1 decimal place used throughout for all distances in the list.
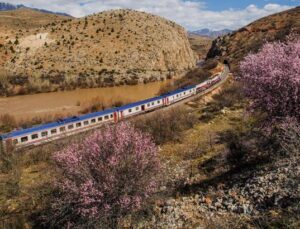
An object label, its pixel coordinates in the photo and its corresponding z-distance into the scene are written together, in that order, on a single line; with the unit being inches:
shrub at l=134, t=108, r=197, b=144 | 825.2
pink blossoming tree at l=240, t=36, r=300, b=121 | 465.3
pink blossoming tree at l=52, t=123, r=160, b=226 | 360.5
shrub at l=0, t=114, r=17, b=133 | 1249.5
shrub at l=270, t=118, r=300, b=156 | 438.8
